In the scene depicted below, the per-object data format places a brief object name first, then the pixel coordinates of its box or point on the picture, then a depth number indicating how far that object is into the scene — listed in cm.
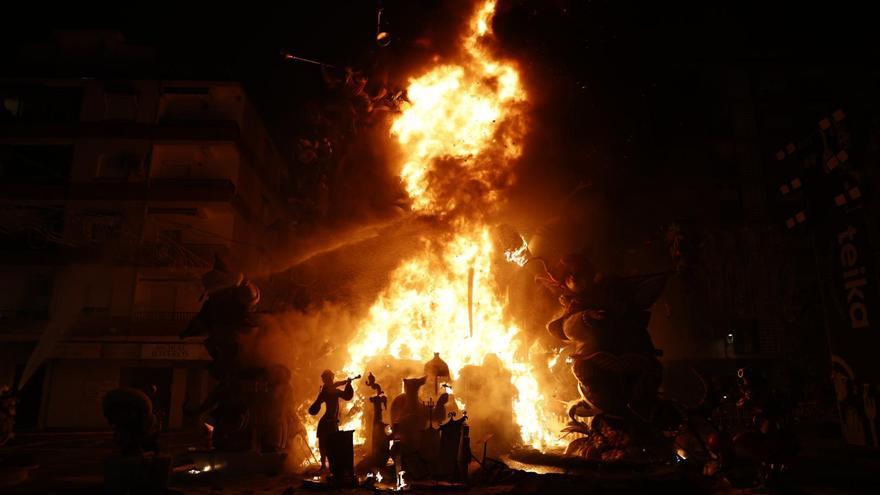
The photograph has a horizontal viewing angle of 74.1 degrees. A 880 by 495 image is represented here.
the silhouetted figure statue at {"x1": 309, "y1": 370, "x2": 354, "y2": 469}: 1223
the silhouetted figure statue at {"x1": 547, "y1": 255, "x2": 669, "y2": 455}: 1298
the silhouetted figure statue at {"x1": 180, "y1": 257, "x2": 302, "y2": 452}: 1250
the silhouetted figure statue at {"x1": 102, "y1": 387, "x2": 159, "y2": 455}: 952
